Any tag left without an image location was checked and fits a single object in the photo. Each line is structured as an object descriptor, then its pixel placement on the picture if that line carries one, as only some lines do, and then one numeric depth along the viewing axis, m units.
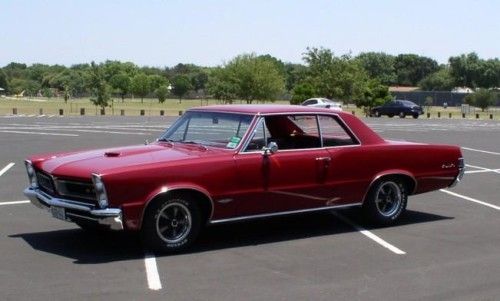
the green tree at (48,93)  122.88
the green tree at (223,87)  78.00
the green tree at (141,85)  117.06
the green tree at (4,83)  145.30
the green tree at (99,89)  69.19
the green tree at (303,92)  67.16
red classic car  7.57
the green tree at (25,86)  137.65
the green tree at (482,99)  83.25
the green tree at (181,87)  121.00
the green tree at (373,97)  66.69
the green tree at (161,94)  99.94
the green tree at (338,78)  69.31
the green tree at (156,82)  121.93
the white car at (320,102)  49.17
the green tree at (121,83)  117.57
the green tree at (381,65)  151.82
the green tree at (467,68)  134.75
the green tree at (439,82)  139.50
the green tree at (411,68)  164.75
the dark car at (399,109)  55.87
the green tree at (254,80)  77.94
